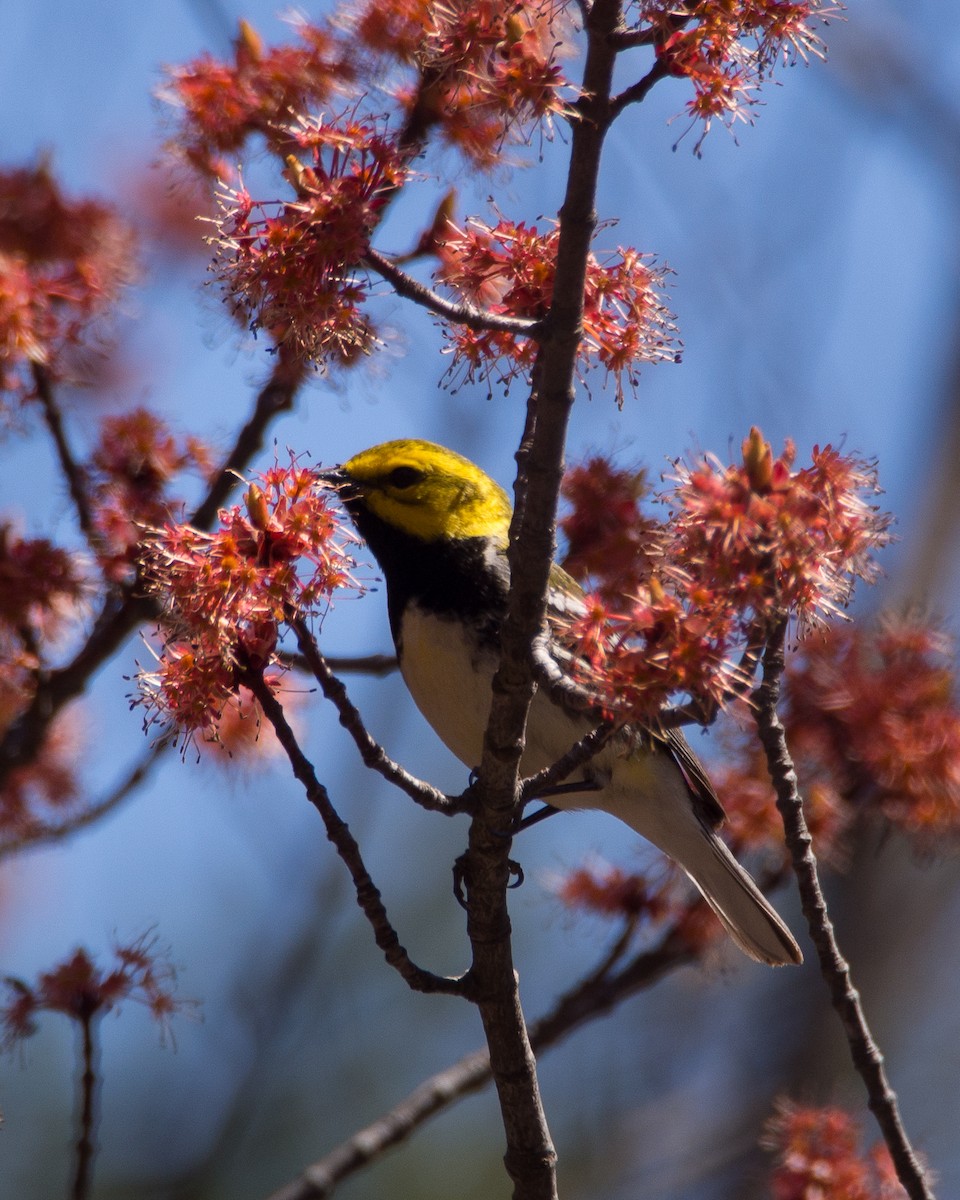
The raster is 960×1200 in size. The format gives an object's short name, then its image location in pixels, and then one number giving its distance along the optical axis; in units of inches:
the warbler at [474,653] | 318.0
